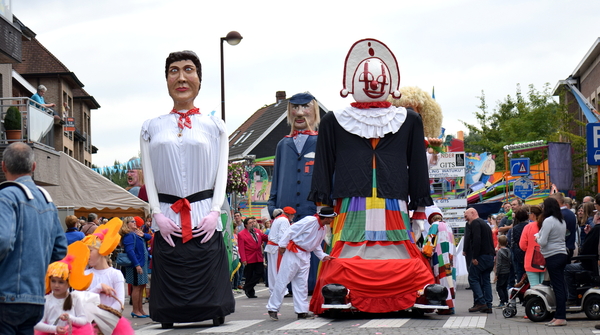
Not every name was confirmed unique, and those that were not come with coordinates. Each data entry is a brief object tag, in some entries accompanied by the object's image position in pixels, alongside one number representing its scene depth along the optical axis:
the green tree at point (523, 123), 47.12
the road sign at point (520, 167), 31.63
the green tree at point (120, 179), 86.60
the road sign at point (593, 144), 16.47
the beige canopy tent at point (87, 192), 25.27
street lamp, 25.38
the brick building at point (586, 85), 43.44
